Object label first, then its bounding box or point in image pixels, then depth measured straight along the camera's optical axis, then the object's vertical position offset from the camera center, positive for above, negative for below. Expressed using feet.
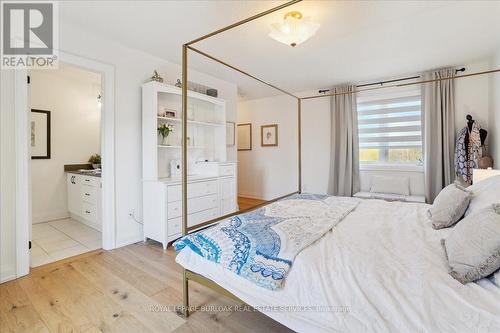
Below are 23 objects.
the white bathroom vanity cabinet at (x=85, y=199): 11.62 -1.57
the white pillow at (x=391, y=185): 13.43 -1.09
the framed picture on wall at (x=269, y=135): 18.80 +2.49
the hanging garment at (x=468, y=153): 11.00 +0.57
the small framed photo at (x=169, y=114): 11.00 +2.49
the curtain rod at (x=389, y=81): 12.09 +4.83
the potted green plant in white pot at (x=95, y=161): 14.45 +0.43
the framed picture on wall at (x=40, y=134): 12.58 +1.82
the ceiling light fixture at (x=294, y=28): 7.16 +4.19
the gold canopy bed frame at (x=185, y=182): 5.42 -0.34
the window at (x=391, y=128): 13.67 +2.24
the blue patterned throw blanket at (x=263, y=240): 4.13 -1.44
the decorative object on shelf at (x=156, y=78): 10.31 +3.87
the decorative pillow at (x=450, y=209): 5.51 -1.01
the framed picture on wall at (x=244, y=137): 20.25 +2.58
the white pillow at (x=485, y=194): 4.93 -0.64
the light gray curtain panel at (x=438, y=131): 12.23 +1.78
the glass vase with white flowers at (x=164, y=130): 10.88 +1.69
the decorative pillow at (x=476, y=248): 3.35 -1.23
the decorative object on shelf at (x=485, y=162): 10.30 +0.13
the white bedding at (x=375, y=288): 2.99 -1.74
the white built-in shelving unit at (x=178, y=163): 9.90 +0.17
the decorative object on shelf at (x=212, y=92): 13.12 +4.11
